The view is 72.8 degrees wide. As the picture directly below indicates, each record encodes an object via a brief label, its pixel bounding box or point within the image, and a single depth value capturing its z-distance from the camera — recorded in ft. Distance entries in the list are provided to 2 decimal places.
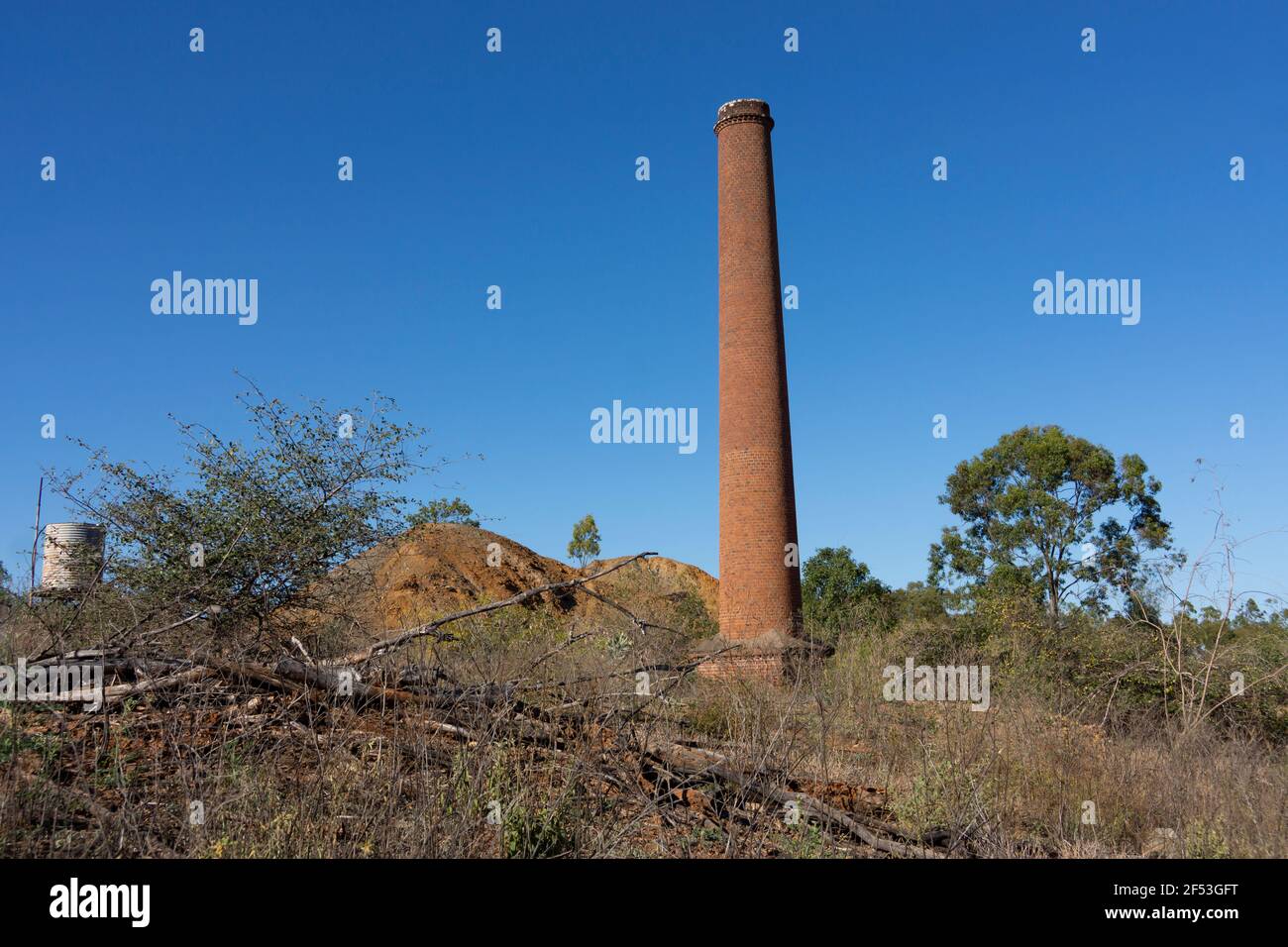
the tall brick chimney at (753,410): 55.06
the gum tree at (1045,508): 95.40
